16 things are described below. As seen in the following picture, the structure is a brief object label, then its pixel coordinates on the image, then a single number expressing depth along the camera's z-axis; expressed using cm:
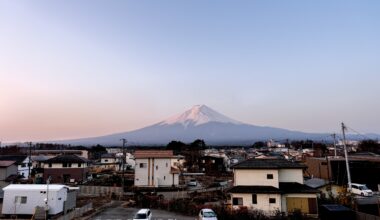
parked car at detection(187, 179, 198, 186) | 4098
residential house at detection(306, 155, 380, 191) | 3444
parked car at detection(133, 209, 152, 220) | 1977
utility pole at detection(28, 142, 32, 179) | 4688
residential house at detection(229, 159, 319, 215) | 2186
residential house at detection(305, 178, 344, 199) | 2859
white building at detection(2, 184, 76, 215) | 2292
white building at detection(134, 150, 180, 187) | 3981
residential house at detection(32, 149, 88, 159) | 6950
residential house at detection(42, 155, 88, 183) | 4222
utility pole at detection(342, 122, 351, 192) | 2791
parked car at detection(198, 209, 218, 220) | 1892
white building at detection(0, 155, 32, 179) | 4553
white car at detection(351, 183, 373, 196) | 2924
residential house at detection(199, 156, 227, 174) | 6098
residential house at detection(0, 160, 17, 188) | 3891
